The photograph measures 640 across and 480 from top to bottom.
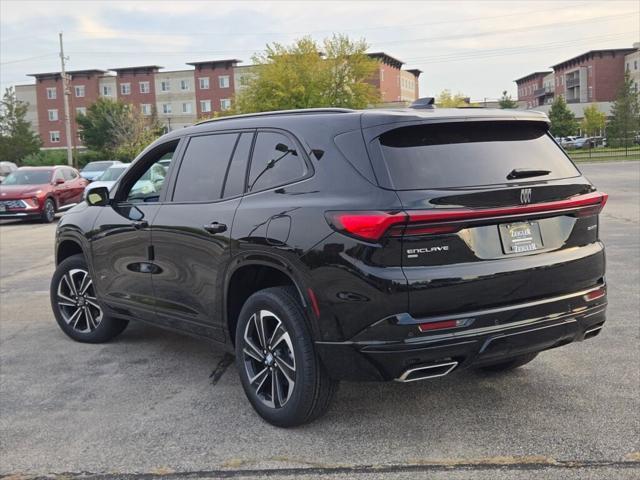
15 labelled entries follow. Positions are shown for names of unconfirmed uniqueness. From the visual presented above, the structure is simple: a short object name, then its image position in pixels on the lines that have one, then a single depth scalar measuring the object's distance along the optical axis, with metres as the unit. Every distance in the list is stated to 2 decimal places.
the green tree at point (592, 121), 77.88
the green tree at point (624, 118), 63.22
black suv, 3.60
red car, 19.33
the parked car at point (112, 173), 24.06
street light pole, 49.48
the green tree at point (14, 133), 69.06
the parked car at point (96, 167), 33.38
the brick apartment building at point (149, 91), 97.56
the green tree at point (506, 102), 102.06
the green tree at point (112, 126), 71.81
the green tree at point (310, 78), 52.28
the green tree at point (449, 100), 83.81
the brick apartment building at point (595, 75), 100.69
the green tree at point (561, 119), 77.81
